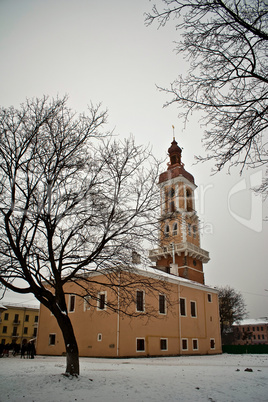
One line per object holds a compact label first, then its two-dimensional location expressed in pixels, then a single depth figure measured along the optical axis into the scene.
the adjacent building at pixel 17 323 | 55.56
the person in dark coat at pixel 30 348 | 22.45
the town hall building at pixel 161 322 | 22.67
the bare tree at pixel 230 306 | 51.72
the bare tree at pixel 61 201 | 10.56
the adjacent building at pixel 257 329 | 98.56
